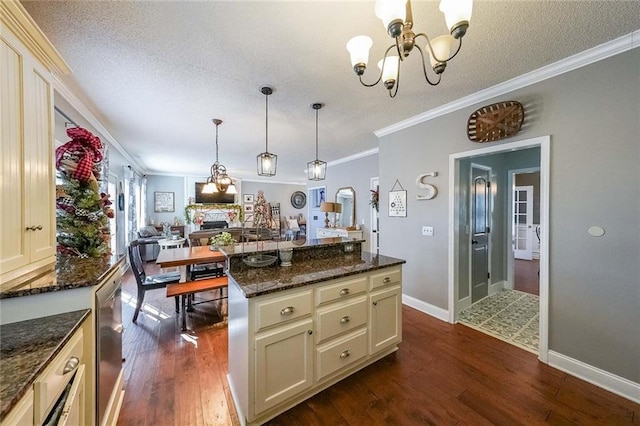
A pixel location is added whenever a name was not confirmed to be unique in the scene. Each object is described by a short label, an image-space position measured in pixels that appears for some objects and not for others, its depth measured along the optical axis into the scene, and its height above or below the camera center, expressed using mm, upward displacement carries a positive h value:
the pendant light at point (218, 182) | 3896 +492
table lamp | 5500 +103
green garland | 8445 +131
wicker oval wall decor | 2372 +933
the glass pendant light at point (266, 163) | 2818 +572
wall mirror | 5843 +109
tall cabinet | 1128 +320
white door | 6406 -287
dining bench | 2836 -925
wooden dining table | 2921 -598
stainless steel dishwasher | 1332 -804
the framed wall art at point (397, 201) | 3545 +157
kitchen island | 1535 -826
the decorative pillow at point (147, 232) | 6690 -575
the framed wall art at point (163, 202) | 8219 +325
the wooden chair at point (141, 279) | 2971 -914
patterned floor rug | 2619 -1343
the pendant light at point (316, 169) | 3025 +536
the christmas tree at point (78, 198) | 1770 +100
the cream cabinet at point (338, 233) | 5604 -515
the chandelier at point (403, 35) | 1067 +866
